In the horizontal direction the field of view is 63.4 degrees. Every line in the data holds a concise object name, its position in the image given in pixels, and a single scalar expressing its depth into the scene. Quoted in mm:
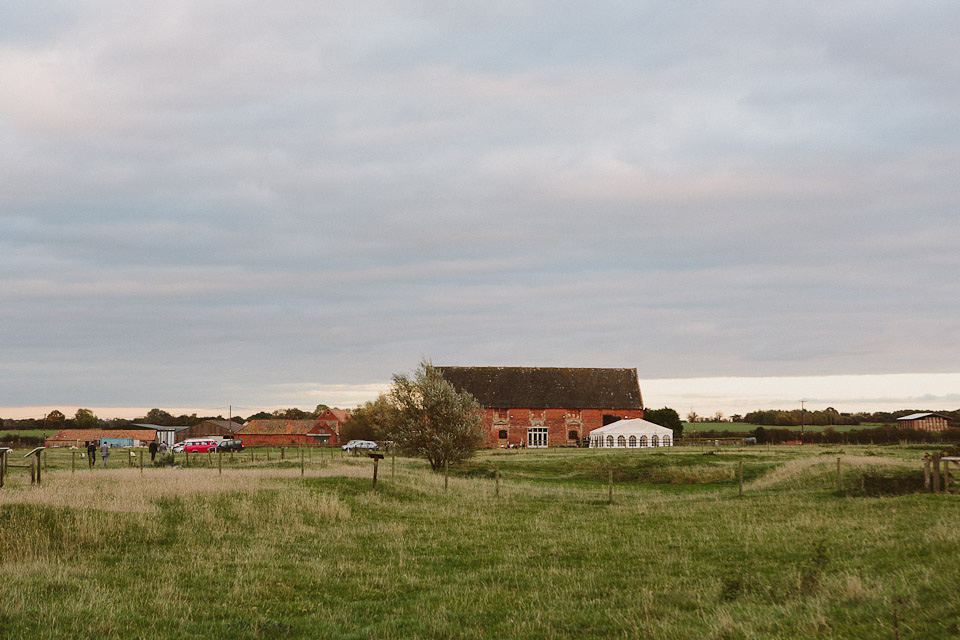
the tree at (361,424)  112981
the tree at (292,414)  180250
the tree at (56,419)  188250
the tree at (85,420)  184600
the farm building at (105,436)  133238
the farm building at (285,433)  126438
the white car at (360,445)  96881
